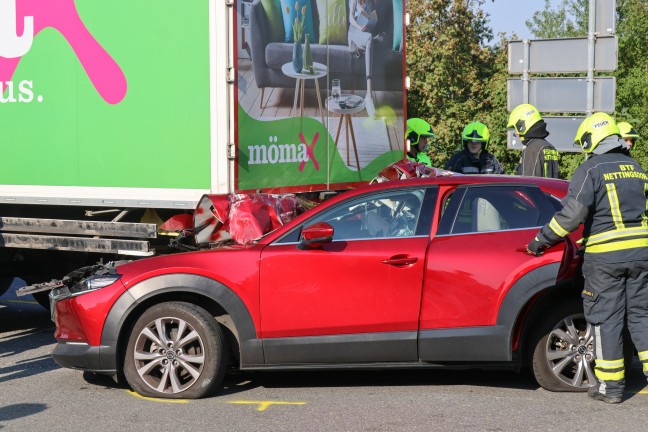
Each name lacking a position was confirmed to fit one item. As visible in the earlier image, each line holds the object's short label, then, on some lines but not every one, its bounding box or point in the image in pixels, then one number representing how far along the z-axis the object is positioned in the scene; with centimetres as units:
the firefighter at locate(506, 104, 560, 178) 908
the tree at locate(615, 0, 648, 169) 1688
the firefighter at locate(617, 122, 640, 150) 1149
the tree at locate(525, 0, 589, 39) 5250
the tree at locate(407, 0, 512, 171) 2067
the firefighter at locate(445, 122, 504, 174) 1019
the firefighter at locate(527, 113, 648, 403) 638
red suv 652
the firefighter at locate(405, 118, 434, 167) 1066
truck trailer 745
